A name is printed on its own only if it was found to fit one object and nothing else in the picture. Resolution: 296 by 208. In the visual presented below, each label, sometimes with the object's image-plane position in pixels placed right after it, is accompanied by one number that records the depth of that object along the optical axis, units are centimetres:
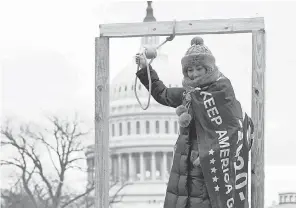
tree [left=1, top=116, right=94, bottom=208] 3294
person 609
